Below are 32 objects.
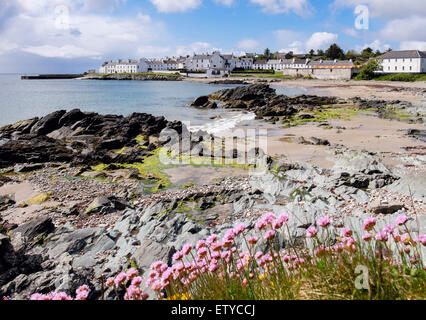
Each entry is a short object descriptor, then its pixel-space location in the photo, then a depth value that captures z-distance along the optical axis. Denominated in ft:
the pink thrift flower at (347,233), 12.34
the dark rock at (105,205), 37.60
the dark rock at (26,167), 57.06
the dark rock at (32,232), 29.37
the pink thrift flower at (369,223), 11.50
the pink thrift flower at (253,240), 12.15
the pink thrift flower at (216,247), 12.36
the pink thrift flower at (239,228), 12.53
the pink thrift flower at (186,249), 12.64
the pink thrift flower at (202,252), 12.20
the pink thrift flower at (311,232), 12.28
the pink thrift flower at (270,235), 12.20
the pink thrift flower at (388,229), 11.47
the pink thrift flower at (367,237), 11.37
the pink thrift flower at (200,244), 13.06
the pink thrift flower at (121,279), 11.78
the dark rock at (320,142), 66.85
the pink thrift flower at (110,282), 12.05
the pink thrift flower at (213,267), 12.05
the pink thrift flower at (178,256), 12.73
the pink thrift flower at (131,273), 11.83
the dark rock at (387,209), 30.76
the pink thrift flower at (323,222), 12.16
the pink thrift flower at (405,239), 11.95
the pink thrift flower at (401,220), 11.84
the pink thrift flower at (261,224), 12.49
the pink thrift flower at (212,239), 12.90
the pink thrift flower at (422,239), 10.64
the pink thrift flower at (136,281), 11.29
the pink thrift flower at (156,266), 12.42
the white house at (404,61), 291.79
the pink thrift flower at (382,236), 10.91
